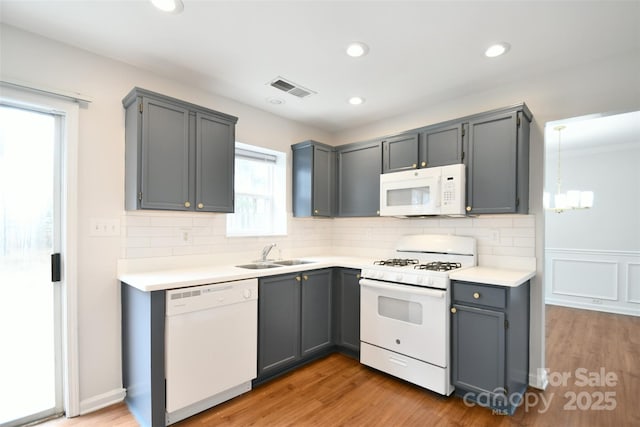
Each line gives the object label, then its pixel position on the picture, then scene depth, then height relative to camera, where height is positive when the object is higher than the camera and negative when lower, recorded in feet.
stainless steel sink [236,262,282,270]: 9.96 -1.74
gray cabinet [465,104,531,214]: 8.12 +1.32
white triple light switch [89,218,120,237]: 7.43 -0.39
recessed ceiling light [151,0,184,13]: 5.76 +3.80
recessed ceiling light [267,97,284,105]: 10.23 +3.61
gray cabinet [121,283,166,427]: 6.46 -3.08
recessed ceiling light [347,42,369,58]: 7.12 +3.74
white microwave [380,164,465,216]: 8.91 +0.61
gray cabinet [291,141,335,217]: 11.66 +1.22
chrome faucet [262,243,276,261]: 10.62 -1.33
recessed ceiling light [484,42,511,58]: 7.09 +3.73
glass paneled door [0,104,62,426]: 6.66 -1.16
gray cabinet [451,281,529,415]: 7.14 -3.11
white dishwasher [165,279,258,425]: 6.70 -3.04
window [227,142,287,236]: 11.09 +0.67
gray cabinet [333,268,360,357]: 9.91 -3.12
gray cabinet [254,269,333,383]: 8.39 -3.12
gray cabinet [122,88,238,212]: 7.39 +1.42
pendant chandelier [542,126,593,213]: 13.62 +0.54
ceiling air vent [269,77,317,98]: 8.95 +3.66
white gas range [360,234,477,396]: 7.86 -2.72
